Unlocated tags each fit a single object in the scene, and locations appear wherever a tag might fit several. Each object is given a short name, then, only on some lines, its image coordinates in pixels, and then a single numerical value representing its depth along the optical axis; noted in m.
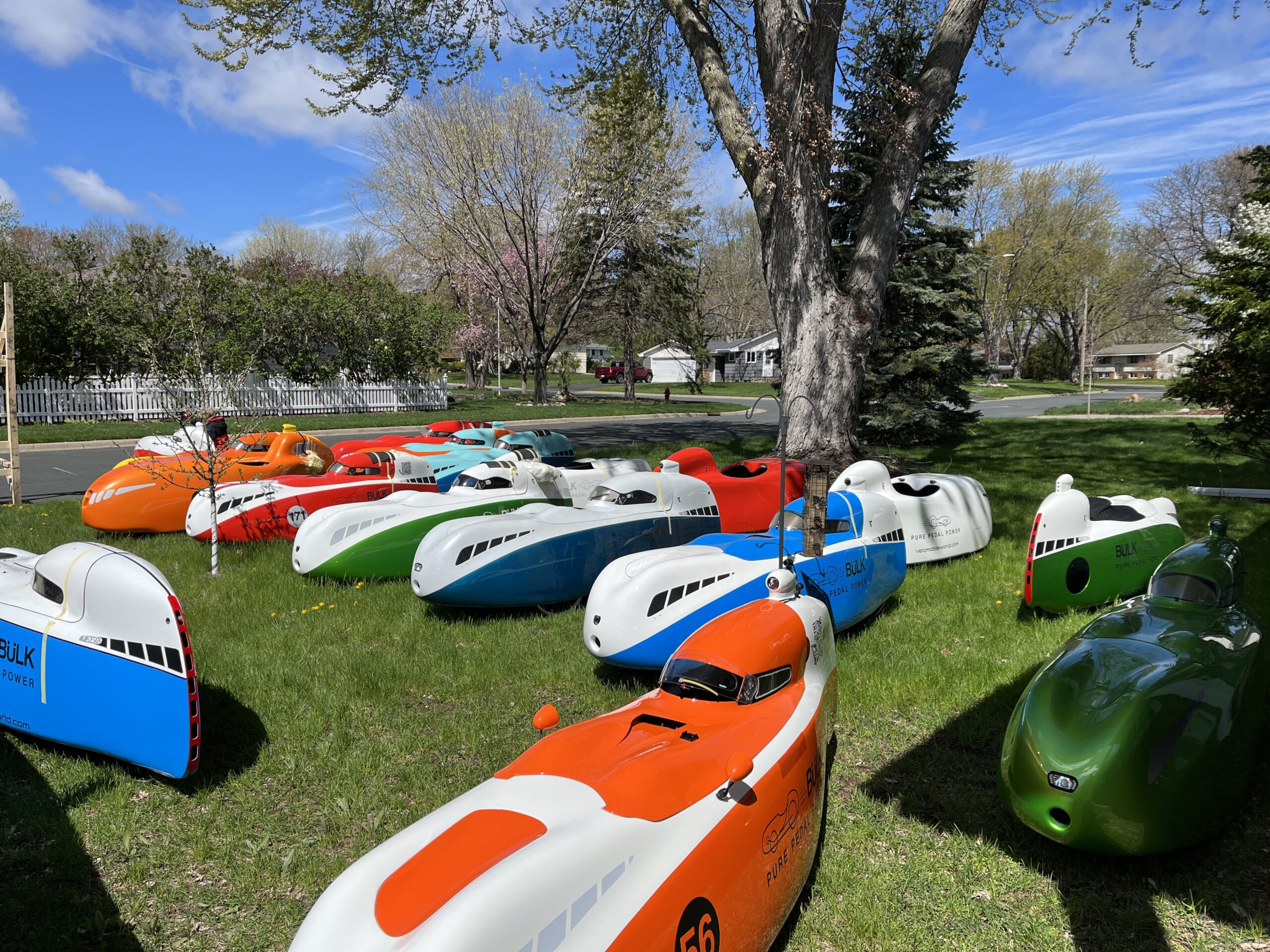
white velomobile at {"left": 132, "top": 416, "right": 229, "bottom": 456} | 10.12
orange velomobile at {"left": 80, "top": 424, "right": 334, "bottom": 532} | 9.65
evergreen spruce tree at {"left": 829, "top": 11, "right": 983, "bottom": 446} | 17.03
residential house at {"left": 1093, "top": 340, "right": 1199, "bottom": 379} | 95.56
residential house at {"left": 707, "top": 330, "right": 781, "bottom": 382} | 68.94
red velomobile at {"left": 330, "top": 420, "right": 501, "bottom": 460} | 11.71
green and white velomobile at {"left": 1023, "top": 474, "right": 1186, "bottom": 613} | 6.58
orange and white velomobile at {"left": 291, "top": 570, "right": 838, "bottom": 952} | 2.23
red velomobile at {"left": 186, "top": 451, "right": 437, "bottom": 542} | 9.20
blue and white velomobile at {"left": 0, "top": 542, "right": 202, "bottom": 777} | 4.18
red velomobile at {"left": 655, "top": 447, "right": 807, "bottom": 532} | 8.71
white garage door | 70.56
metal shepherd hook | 5.07
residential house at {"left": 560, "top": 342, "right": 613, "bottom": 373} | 88.06
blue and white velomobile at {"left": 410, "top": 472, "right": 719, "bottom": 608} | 6.76
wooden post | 10.63
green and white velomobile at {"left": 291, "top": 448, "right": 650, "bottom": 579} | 7.91
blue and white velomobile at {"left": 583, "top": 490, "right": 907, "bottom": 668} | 5.43
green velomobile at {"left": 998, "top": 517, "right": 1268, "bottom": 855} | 3.40
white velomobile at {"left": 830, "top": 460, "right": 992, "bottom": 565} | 8.34
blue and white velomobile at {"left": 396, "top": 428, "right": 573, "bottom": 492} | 10.84
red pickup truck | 61.19
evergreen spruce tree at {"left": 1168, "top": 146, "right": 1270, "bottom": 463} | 10.89
